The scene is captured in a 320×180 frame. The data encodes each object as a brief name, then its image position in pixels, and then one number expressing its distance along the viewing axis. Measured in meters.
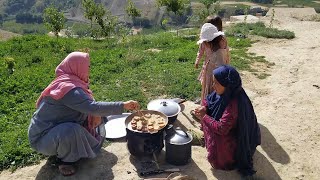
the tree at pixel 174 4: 14.16
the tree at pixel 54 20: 12.23
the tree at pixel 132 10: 15.37
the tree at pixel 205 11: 16.23
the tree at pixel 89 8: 14.15
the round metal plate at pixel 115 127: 5.67
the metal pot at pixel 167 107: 5.53
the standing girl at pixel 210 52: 5.22
